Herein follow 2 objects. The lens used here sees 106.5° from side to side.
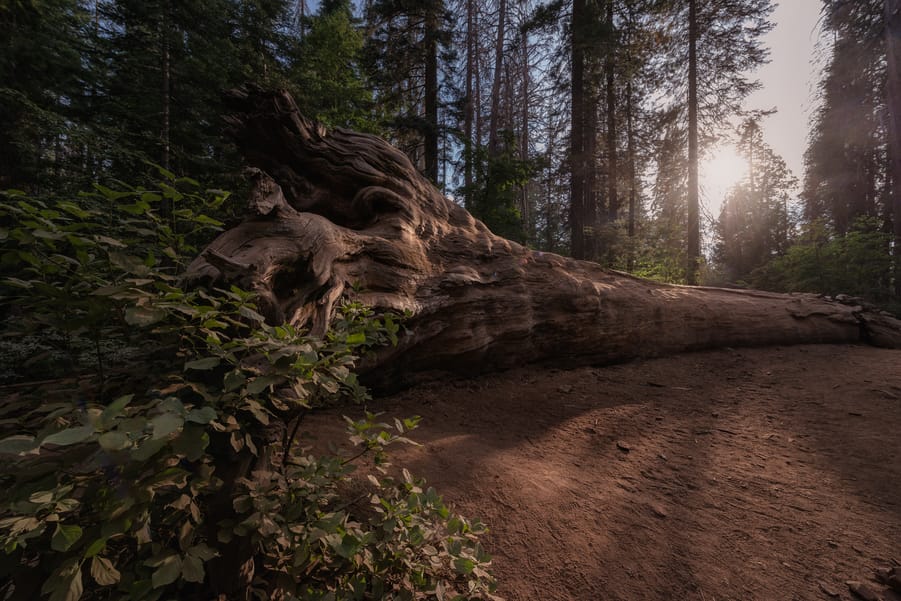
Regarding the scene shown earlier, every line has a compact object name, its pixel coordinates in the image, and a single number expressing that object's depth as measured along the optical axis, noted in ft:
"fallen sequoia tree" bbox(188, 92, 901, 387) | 7.71
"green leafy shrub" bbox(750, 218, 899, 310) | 28.96
